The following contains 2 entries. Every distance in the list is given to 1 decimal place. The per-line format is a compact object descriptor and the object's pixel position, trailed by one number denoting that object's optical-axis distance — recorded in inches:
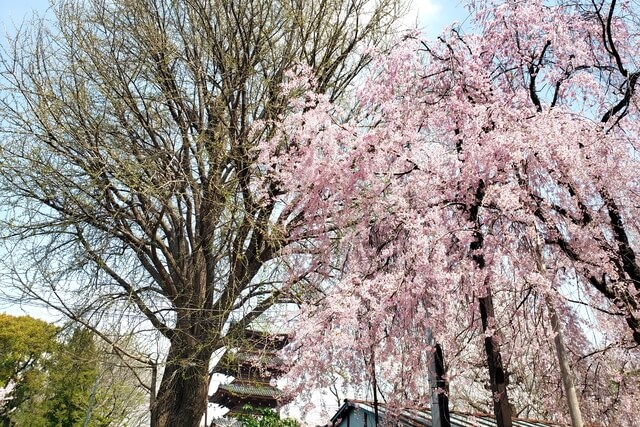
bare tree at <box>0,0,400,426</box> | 268.7
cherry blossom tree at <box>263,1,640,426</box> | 159.2
